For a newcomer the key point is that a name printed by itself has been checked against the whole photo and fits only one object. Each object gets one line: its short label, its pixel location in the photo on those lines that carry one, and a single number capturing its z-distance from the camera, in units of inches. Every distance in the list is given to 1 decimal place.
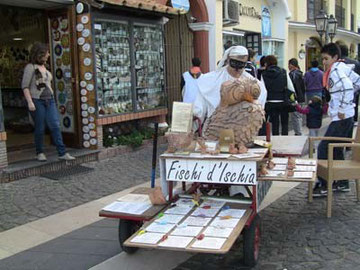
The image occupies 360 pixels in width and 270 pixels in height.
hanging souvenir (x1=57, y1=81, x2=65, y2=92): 316.5
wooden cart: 145.5
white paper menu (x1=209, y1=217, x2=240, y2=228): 137.5
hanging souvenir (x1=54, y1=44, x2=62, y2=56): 314.5
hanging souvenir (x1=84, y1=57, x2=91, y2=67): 303.4
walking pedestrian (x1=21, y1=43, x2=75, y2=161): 266.8
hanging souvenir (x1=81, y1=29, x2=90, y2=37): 300.7
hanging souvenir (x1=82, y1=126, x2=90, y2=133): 310.5
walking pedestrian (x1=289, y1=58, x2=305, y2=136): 374.7
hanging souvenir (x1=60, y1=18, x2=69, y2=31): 307.9
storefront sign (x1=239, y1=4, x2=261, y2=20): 546.6
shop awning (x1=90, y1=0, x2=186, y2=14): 306.4
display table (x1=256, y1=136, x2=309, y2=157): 178.9
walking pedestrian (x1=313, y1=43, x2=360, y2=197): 217.5
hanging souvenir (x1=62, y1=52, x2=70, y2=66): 309.6
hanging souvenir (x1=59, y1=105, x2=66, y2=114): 319.2
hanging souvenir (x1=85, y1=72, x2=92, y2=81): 305.4
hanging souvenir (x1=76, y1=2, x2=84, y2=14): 297.9
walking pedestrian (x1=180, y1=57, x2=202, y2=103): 316.8
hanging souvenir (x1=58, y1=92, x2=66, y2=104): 317.4
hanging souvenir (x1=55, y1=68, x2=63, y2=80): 316.5
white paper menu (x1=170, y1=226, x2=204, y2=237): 133.5
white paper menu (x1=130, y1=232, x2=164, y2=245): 130.0
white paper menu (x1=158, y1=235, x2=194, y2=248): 126.6
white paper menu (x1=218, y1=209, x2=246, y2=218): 145.6
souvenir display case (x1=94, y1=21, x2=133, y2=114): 315.9
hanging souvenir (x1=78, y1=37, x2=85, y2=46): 302.6
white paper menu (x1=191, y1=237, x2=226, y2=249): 124.5
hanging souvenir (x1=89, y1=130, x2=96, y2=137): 308.5
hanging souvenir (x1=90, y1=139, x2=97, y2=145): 308.7
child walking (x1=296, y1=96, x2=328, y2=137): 324.2
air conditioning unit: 467.8
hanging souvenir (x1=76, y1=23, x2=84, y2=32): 302.3
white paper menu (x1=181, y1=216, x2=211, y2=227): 140.0
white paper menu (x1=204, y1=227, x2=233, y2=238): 131.3
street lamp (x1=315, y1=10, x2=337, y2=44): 559.8
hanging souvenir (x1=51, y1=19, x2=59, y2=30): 313.3
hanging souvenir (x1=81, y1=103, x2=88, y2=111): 308.7
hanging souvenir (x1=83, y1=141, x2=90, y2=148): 311.4
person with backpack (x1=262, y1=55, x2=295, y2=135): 308.8
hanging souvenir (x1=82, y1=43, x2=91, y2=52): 301.3
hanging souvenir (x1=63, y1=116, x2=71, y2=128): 317.9
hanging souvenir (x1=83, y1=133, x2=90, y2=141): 311.0
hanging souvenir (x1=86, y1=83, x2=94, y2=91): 305.4
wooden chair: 191.6
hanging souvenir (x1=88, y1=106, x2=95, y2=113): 307.3
